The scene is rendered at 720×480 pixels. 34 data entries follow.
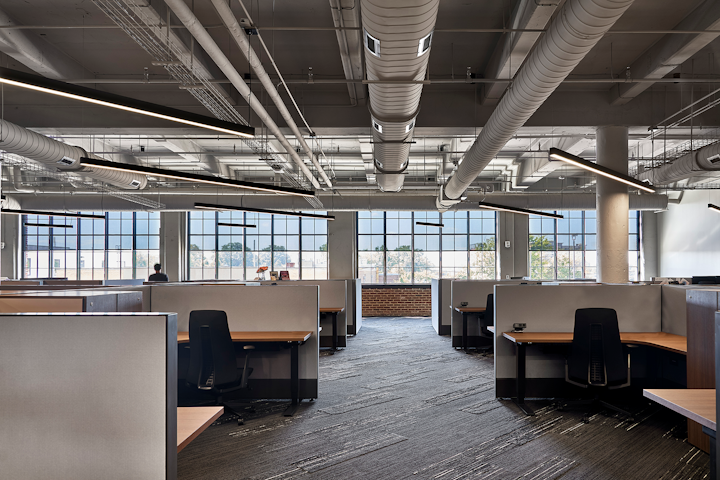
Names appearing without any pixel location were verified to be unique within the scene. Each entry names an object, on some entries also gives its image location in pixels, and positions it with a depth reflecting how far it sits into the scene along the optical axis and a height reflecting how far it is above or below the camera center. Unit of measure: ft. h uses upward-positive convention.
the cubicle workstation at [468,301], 27.27 -3.39
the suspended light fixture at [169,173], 14.52 +2.41
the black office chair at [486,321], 24.13 -4.15
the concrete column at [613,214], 21.26 +1.41
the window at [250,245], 47.17 -0.02
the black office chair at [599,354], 13.53 -3.21
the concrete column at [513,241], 45.39 +0.35
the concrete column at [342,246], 45.62 -0.12
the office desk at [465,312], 25.64 -3.70
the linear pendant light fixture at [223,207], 25.71 +2.13
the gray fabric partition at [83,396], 6.07 -1.98
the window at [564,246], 46.55 -0.16
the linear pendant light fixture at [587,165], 13.96 +2.57
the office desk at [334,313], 25.23 -3.83
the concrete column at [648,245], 46.62 -0.07
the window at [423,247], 46.83 -0.23
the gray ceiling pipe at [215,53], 10.01 +5.05
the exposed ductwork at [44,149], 18.16 +4.17
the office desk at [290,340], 14.71 -3.04
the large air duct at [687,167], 20.97 +4.04
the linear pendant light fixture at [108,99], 8.25 +2.81
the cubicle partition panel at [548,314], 16.51 -2.50
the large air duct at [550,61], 9.16 +4.45
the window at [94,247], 46.88 -0.19
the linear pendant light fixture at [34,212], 26.40 +1.93
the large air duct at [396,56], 8.63 +4.30
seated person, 33.42 -2.27
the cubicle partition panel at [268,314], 16.65 -2.49
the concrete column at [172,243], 46.09 +0.20
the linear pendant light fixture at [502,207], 26.18 +2.14
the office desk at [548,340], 14.52 -3.08
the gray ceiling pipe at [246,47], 9.84 +4.97
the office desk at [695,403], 7.23 -2.78
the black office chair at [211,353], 13.06 -3.07
